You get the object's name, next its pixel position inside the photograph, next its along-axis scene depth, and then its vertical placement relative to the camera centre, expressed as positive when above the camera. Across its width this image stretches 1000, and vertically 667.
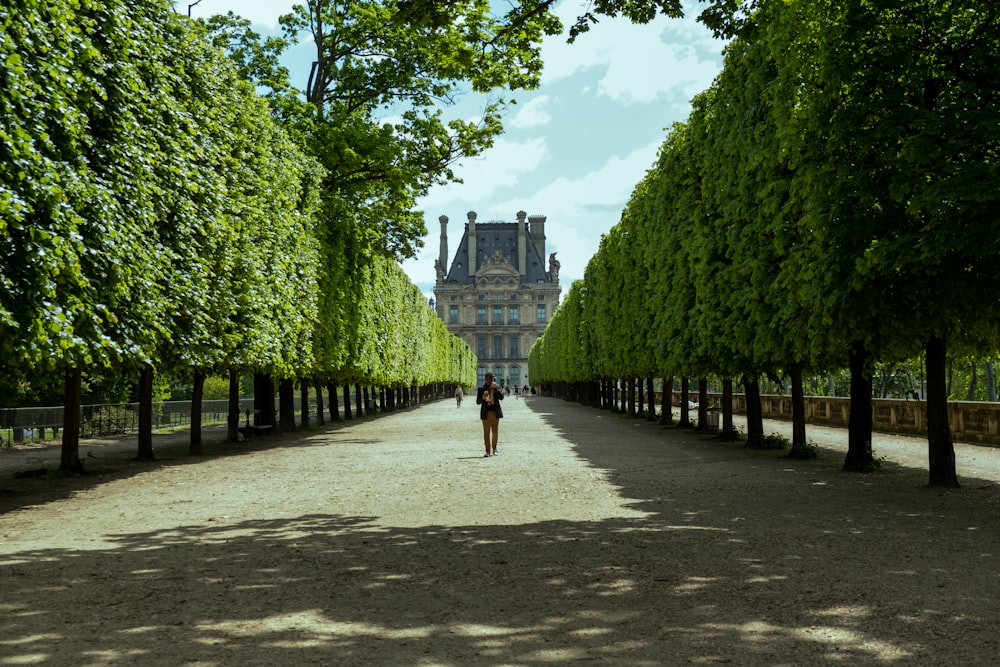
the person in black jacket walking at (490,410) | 19.70 -0.76
